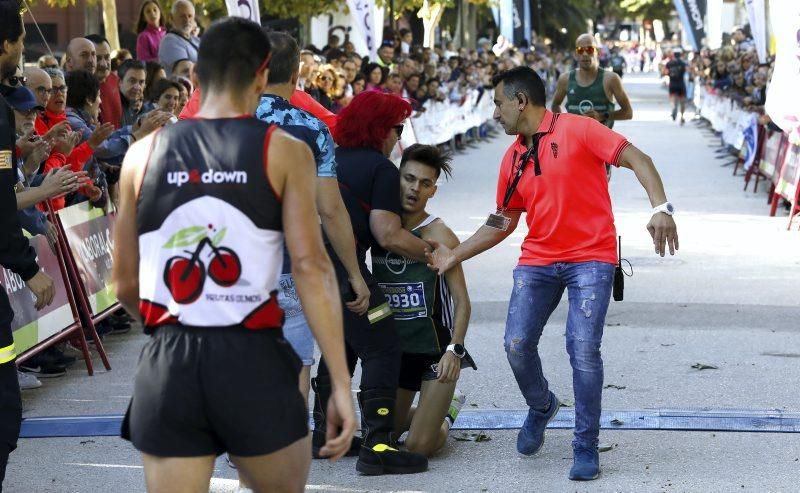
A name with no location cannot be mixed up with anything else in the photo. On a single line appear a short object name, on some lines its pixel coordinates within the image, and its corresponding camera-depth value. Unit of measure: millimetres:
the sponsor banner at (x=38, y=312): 7328
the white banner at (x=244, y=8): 11236
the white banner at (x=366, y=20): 19344
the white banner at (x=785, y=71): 13094
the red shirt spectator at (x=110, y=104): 10781
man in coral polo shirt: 5641
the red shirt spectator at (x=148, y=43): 14148
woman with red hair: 5801
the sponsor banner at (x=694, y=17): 38375
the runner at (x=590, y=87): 12961
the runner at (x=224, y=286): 3291
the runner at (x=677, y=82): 33122
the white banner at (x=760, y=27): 21506
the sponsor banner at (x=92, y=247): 8422
